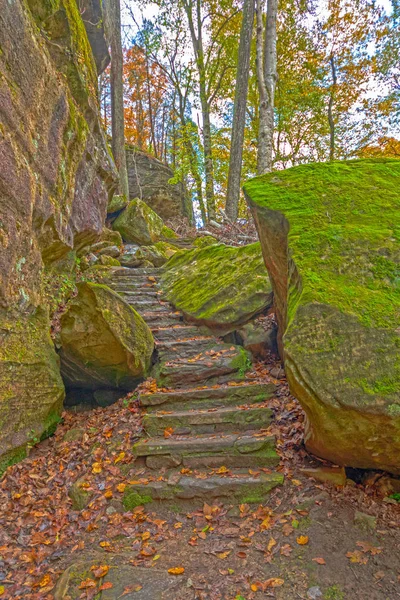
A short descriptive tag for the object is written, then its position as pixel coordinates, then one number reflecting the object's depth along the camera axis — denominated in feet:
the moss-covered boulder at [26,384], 13.07
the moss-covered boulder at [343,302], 8.89
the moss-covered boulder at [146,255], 33.09
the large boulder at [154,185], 56.54
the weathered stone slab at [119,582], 8.29
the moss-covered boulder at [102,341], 16.97
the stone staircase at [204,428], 11.80
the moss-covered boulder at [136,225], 39.24
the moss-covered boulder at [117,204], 40.29
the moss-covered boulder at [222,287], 19.34
